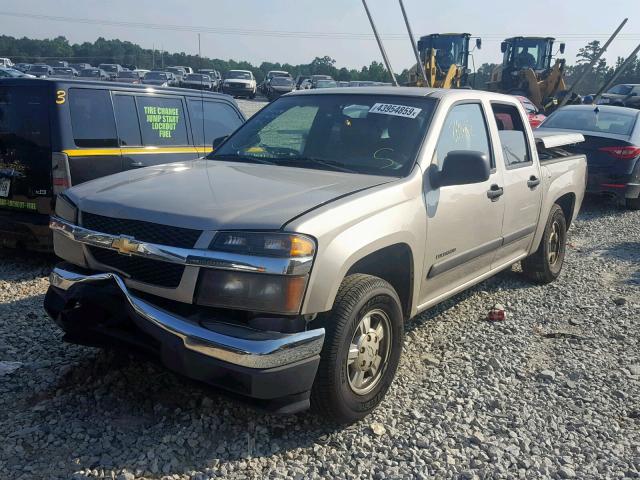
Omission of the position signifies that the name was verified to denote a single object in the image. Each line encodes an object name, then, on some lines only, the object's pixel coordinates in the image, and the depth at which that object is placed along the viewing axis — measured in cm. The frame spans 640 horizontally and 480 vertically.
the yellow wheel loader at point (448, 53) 2227
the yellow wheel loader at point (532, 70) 2286
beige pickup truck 292
